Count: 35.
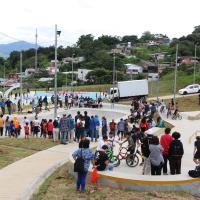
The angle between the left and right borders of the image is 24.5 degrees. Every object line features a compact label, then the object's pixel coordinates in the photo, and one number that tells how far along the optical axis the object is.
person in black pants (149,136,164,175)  13.24
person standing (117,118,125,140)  25.89
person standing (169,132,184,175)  13.67
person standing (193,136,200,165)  14.31
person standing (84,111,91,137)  24.28
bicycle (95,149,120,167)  15.70
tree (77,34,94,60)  135.50
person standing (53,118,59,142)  23.72
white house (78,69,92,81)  106.06
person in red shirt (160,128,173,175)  14.03
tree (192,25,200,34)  164.50
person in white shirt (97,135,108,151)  14.40
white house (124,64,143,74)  110.25
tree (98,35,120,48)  183.75
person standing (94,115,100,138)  24.61
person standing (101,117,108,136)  26.16
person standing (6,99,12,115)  40.91
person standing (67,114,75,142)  23.12
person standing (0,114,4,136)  26.11
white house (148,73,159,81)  107.88
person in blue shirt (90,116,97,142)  24.43
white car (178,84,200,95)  62.62
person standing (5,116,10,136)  26.90
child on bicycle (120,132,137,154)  16.41
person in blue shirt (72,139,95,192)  12.20
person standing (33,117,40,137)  26.66
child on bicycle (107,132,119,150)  15.91
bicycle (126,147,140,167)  16.48
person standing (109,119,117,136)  25.94
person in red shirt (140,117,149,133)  23.73
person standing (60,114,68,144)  22.84
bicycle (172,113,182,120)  39.88
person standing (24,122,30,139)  25.38
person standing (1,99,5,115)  40.80
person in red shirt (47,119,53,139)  24.75
